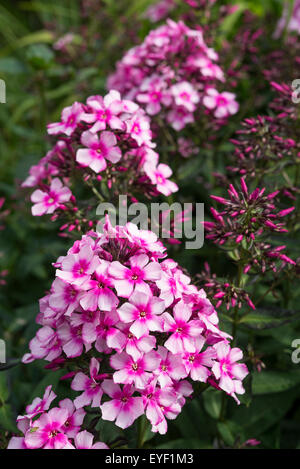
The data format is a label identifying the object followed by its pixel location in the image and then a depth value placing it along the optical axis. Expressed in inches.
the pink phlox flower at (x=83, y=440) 15.7
